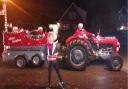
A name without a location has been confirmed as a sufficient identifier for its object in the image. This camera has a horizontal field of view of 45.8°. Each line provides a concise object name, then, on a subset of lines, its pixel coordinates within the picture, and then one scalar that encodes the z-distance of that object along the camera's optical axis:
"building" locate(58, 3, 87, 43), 24.09
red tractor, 7.35
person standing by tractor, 5.55
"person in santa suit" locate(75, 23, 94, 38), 7.42
